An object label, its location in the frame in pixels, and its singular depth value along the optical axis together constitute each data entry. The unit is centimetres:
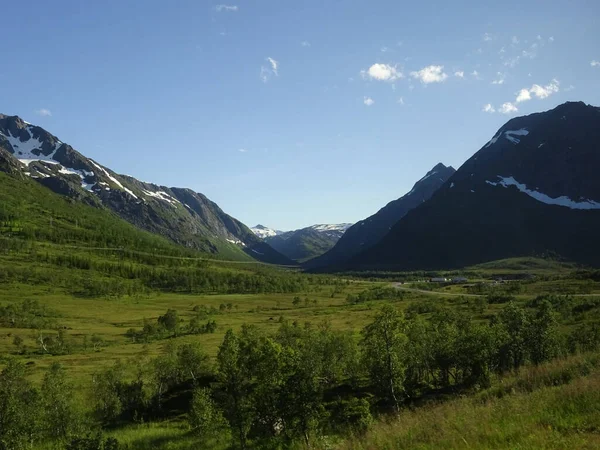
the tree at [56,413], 4678
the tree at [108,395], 5775
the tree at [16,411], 3741
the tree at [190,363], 6644
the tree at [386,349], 4688
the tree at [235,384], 4066
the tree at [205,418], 4541
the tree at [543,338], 5528
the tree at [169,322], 13692
